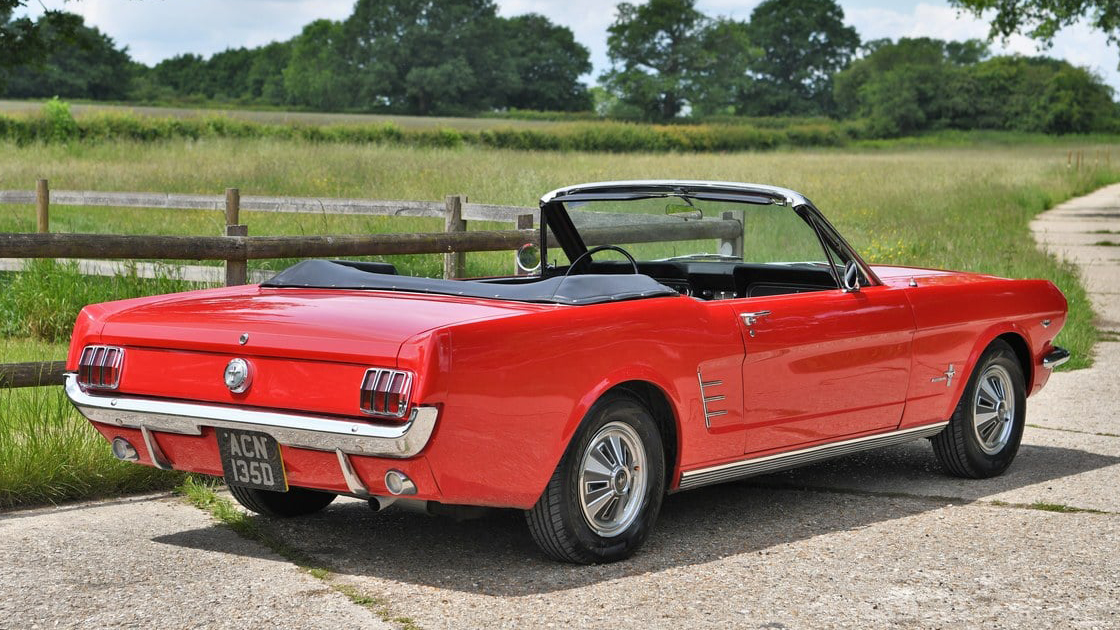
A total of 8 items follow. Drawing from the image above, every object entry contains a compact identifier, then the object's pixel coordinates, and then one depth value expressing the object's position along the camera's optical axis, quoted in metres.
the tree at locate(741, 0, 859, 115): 137.38
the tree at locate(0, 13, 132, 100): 82.44
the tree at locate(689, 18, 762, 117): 113.74
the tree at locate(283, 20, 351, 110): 101.38
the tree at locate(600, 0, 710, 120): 113.62
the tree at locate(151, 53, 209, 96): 128.88
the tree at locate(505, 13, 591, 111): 111.69
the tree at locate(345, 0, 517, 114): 99.68
